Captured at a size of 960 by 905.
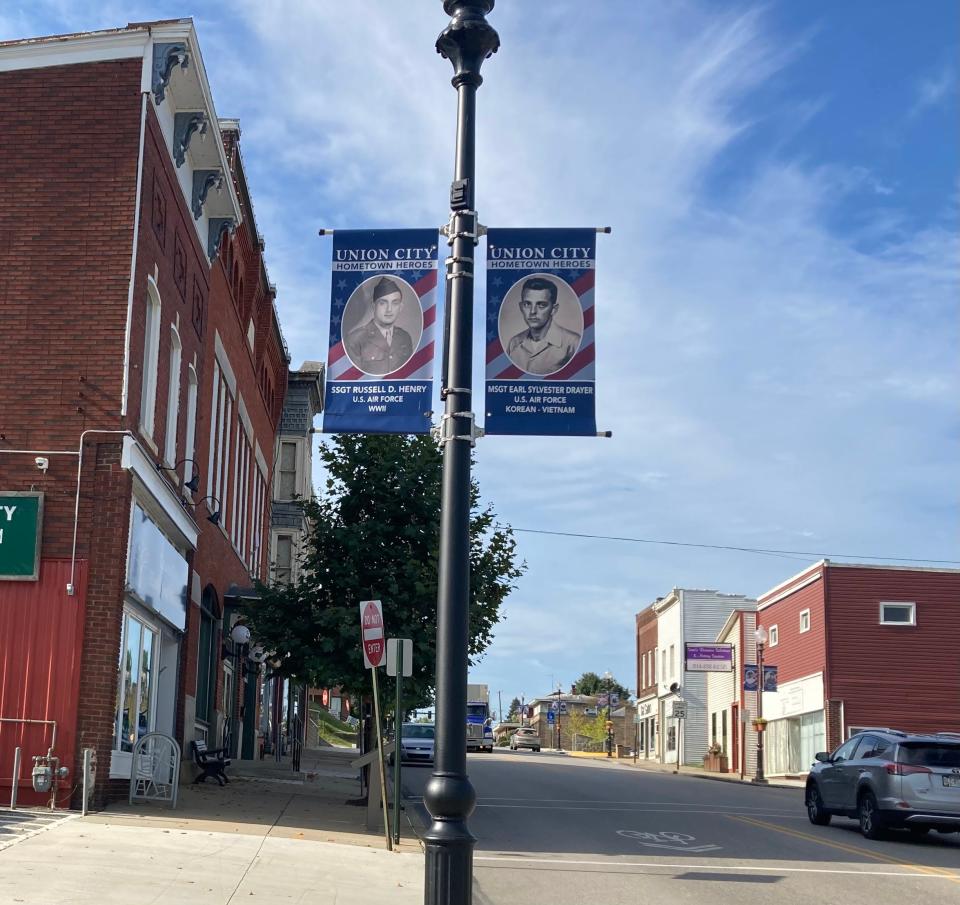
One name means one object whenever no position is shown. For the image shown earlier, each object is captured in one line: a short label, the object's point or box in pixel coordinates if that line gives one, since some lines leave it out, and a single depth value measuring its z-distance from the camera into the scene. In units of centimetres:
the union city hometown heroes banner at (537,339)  816
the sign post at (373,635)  1514
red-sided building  3869
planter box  4866
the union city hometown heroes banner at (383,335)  830
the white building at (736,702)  4744
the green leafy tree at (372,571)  2014
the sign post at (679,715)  5319
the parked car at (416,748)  3912
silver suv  1677
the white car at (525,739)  7750
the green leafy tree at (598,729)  8848
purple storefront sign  4872
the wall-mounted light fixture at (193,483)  2042
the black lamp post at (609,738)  6972
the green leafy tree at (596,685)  12935
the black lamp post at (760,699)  3984
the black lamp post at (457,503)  670
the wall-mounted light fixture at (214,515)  2311
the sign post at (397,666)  1460
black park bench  2084
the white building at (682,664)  5650
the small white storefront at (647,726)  6488
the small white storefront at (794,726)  4025
